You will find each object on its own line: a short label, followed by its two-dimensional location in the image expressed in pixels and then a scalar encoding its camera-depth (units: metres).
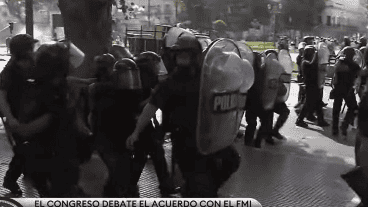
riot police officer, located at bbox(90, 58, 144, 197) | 4.19
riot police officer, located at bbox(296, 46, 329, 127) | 8.96
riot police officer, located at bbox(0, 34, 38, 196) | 4.30
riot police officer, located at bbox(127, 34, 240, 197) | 3.46
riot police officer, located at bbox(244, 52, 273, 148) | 7.23
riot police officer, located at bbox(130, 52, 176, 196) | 4.48
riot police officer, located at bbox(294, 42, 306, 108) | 11.55
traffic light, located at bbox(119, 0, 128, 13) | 11.48
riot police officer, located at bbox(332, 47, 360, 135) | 8.06
